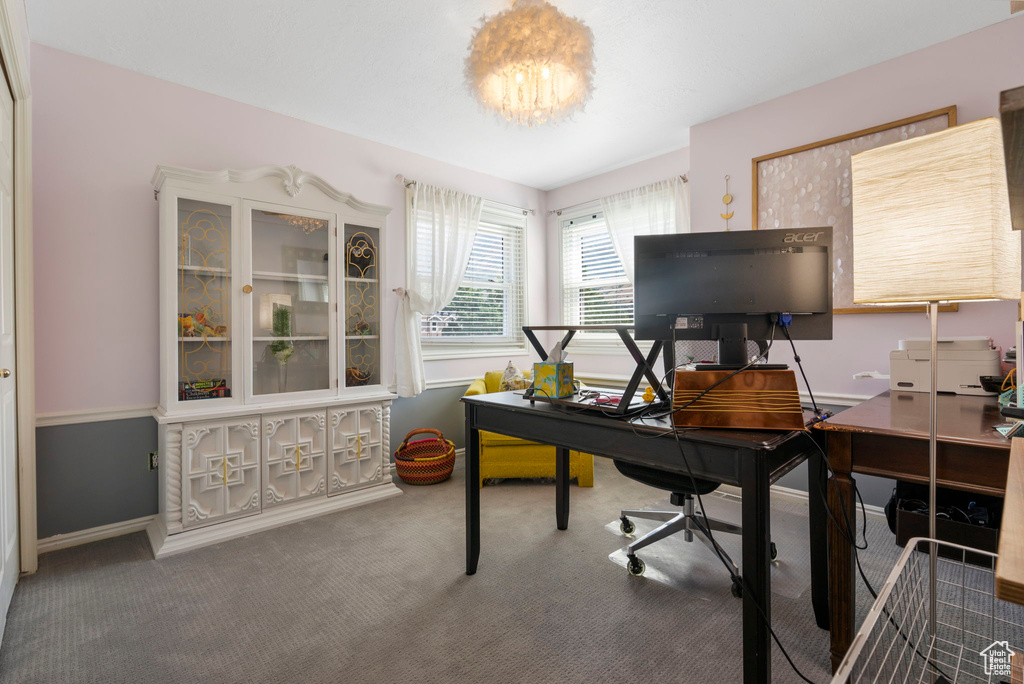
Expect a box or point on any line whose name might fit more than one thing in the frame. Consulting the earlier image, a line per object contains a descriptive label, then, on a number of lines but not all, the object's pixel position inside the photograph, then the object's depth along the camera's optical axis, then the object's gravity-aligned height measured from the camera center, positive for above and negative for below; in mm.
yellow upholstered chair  3369 -810
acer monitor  1446 +175
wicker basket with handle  3369 -829
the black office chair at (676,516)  1908 -860
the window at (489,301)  4105 +396
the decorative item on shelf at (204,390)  2557 -241
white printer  2031 -102
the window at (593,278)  4215 +592
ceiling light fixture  1892 +1151
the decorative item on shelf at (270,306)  2840 +236
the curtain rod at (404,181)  3729 +1272
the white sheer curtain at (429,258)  3656 +695
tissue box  1820 -146
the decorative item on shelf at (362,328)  3237 +112
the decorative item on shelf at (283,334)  2895 +67
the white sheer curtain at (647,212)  3641 +1049
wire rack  1220 -1010
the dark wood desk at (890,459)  1240 -326
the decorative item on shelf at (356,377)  3168 -220
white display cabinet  2500 -58
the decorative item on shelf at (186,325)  2564 +111
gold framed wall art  2602 +935
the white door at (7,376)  1809 -117
